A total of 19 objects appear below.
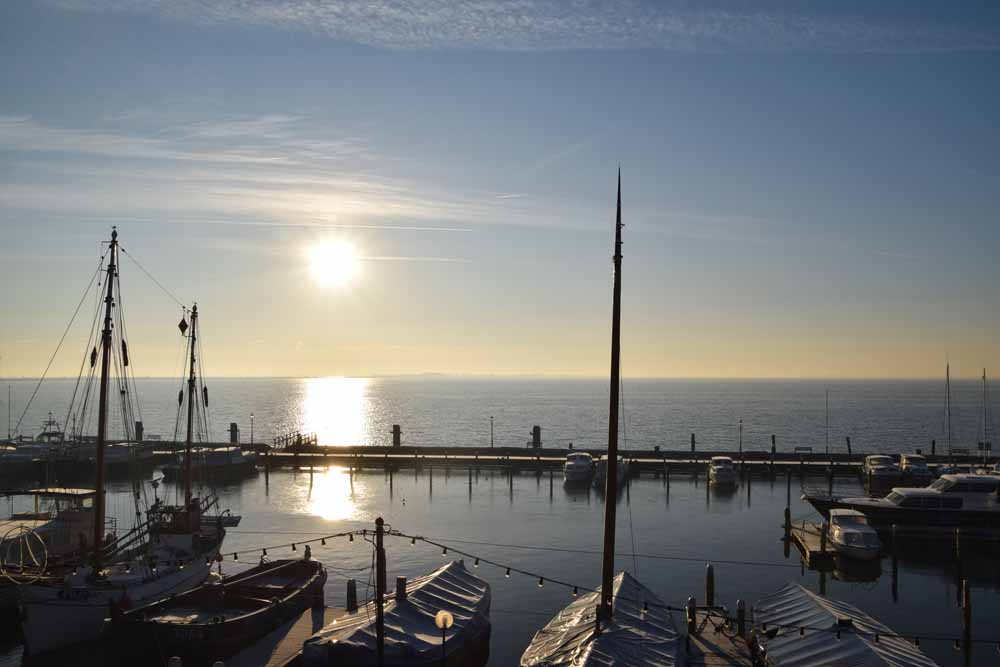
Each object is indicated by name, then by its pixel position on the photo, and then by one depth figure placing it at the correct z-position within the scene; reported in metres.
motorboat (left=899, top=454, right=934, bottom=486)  59.92
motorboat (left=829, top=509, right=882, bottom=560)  40.44
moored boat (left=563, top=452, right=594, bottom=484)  66.50
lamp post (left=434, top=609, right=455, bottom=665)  19.59
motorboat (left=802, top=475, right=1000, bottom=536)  46.22
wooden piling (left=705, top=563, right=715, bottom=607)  30.52
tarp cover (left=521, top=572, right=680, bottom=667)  20.73
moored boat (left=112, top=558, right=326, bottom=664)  26.58
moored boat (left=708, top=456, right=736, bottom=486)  63.84
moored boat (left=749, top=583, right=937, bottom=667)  20.97
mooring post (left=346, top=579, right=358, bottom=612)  30.34
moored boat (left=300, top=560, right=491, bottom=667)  22.03
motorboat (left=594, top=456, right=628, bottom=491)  64.88
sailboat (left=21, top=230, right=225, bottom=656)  28.02
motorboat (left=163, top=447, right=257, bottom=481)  73.38
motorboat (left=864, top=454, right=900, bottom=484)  59.81
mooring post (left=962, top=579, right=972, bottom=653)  28.91
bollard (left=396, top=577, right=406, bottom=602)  25.36
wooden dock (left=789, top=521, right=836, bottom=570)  40.62
